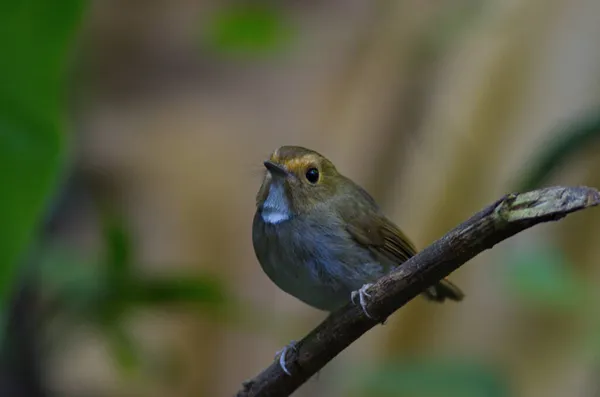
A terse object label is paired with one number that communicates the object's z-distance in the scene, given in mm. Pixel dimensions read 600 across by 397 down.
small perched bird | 3478
